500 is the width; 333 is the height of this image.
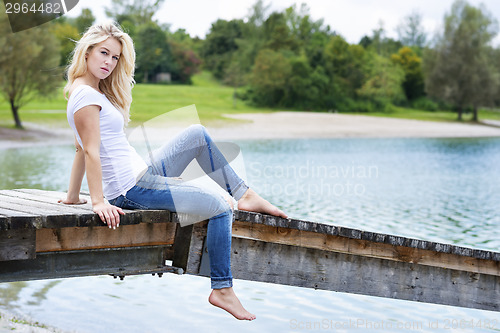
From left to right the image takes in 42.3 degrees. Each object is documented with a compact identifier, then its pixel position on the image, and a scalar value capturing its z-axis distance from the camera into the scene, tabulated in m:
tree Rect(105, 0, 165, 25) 76.69
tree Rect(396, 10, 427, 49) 94.44
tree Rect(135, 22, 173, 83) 62.00
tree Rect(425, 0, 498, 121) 53.66
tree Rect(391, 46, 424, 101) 65.06
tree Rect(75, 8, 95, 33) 64.95
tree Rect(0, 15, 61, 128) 30.27
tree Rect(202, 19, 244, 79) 70.86
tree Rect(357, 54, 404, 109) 59.72
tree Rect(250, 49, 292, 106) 56.09
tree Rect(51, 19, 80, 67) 48.59
